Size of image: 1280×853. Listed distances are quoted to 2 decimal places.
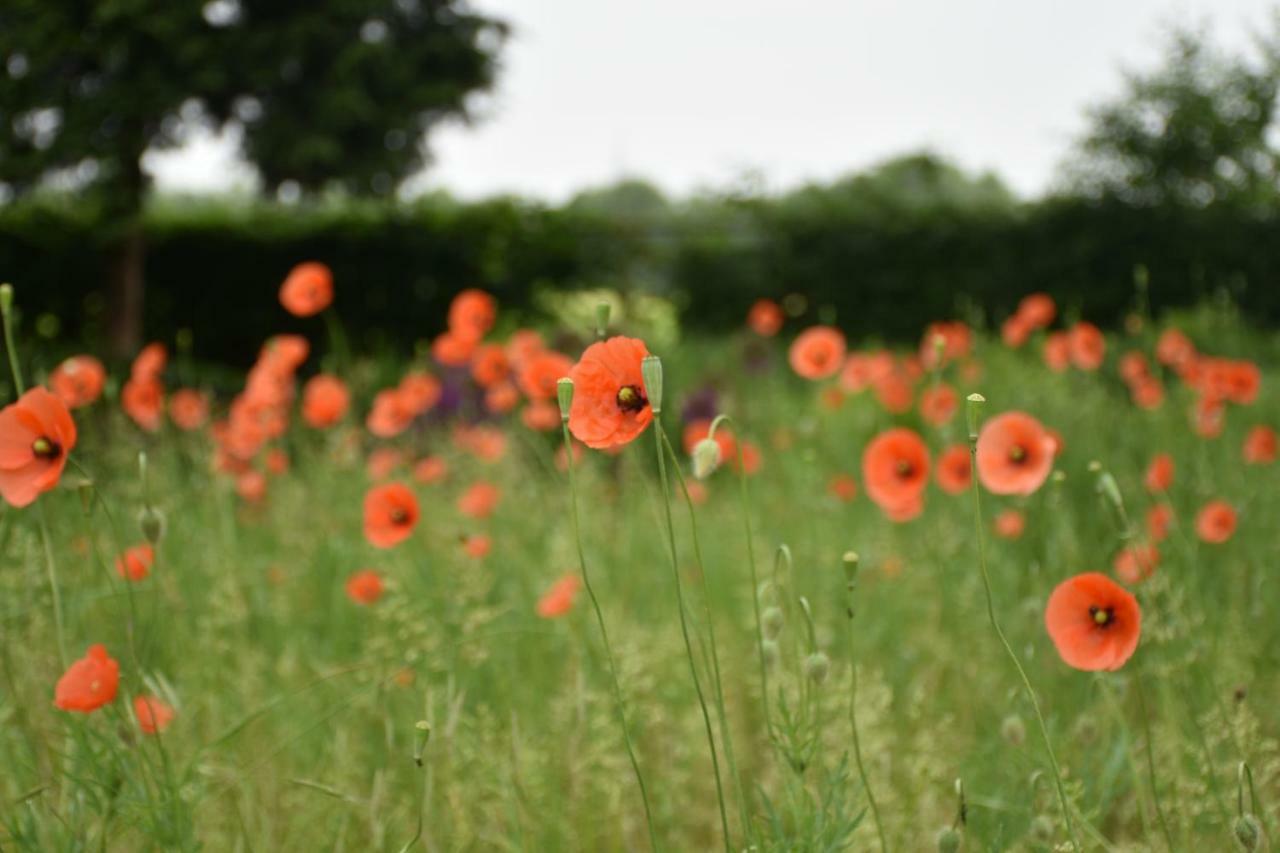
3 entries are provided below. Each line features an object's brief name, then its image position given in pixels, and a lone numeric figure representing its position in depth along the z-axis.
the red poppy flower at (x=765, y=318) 5.00
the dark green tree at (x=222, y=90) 8.34
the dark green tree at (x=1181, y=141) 8.52
